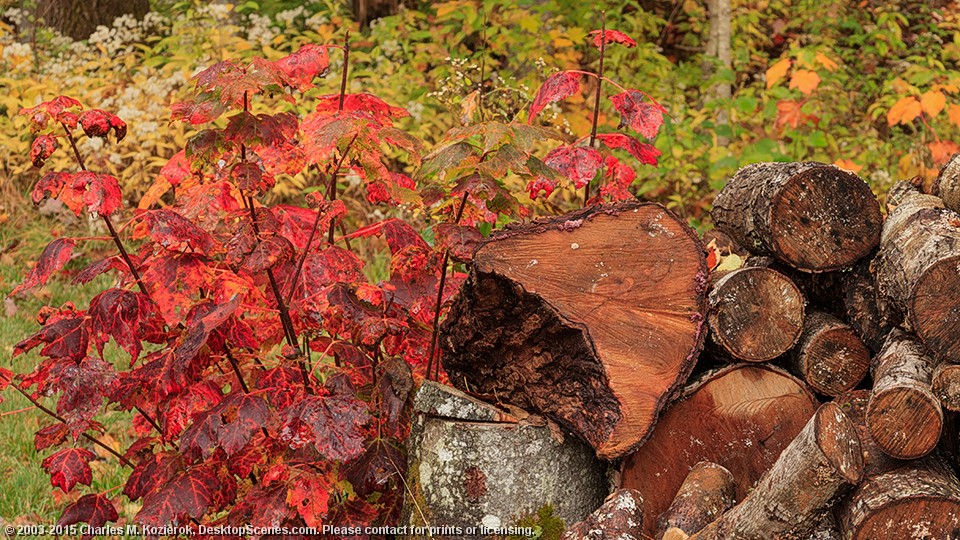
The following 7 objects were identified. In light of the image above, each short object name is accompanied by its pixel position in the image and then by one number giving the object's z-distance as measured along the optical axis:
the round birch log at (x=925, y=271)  2.56
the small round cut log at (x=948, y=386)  2.48
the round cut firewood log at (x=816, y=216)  2.92
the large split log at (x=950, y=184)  3.10
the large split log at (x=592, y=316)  2.83
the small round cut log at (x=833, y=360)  2.99
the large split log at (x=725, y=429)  2.97
